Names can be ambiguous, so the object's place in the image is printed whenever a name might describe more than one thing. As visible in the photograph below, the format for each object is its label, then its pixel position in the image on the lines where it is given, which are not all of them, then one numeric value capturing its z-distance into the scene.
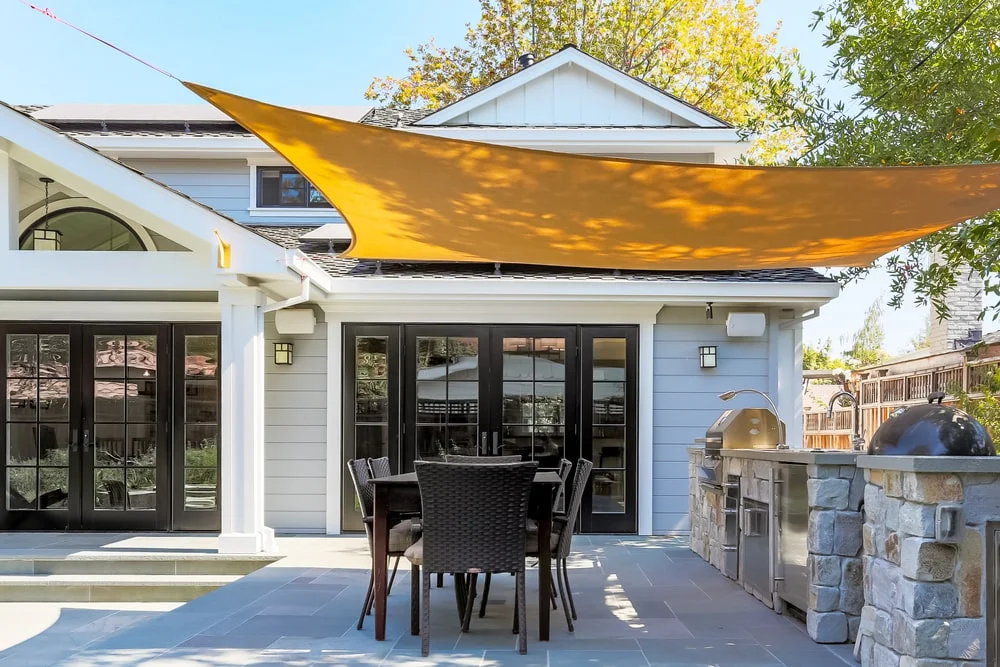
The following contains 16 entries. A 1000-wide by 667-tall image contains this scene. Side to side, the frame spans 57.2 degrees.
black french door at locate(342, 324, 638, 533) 8.18
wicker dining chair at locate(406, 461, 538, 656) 4.18
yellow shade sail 3.77
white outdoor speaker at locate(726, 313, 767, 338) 8.02
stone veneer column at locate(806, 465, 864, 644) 4.18
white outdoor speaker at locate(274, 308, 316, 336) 8.00
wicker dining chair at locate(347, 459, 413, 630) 4.85
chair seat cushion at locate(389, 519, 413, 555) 4.89
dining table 4.50
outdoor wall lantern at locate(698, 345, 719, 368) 8.22
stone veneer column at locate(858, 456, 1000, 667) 3.08
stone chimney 13.04
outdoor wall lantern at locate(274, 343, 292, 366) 8.19
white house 8.08
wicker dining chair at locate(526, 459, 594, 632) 4.72
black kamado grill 3.27
